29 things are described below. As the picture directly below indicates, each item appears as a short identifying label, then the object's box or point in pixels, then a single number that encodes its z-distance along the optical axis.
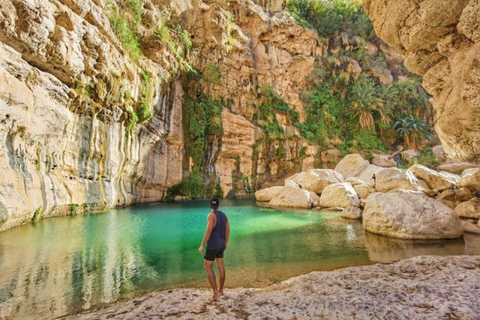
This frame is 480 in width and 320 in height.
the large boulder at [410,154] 29.27
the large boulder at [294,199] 17.39
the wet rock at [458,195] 11.95
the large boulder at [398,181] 13.95
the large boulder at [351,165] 23.23
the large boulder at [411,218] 8.26
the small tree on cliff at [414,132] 31.14
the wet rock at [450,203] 11.71
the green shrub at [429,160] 24.30
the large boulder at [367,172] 21.96
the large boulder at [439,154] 26.63
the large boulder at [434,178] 13.59
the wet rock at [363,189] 16.44
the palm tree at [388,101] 32.78
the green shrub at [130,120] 17.01
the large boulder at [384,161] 28.06
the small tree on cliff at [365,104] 32.44
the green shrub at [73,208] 12.96
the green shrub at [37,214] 10.58
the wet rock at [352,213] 12.74
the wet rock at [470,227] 8.86
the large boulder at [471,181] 12.08
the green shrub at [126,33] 15.95
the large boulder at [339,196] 15.70
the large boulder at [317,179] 19.20
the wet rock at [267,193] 20.08
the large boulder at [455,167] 18.43
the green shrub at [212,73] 27.05
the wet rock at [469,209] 10.51
